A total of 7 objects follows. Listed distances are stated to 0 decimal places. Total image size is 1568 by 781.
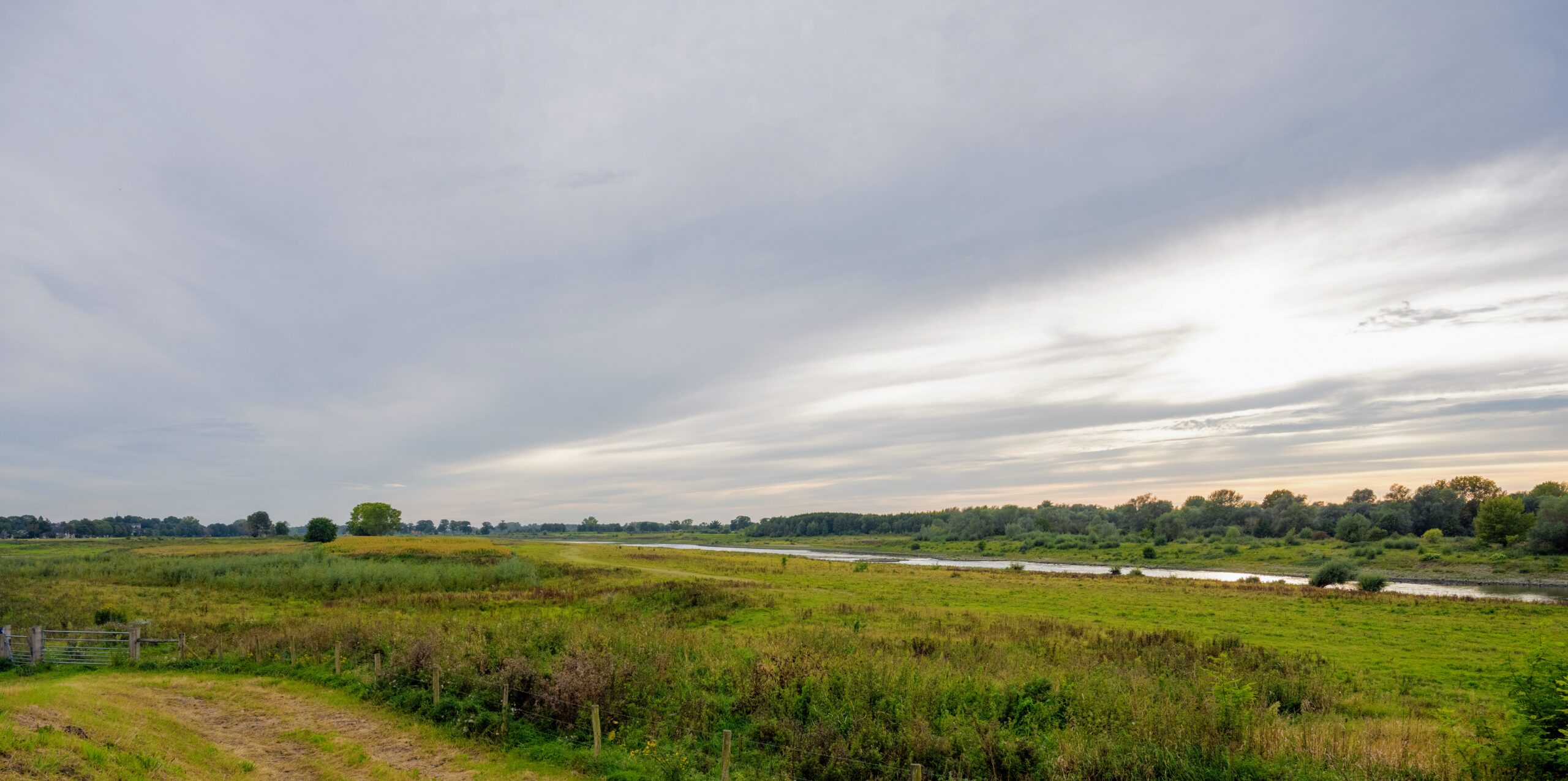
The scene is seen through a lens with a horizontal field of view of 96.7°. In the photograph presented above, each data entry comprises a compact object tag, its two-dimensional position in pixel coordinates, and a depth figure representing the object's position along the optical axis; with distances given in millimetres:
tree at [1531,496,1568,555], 79375
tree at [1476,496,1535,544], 89188
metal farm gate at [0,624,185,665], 24562
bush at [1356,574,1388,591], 56438
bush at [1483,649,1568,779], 10930
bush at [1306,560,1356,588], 62969
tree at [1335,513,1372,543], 107250
